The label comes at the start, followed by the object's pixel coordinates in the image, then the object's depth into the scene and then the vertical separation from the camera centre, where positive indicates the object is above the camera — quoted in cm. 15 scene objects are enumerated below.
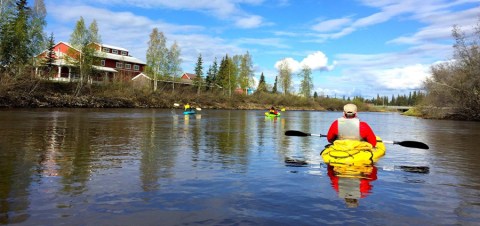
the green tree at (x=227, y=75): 9581 +782
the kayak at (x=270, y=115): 4275 -98
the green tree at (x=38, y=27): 5291 +1053
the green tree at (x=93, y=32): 5825 +1088
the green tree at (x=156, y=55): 7406 +971
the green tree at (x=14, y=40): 4653 +782
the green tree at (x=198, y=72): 8996 +777
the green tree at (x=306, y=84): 11994 +730
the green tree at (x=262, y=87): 10328 +521
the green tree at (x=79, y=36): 5759 +1014
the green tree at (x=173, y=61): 7700 +879
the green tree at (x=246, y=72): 9988 +903
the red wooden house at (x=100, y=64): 5794 +735
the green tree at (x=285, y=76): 11661 +940
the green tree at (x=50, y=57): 6247 +767
